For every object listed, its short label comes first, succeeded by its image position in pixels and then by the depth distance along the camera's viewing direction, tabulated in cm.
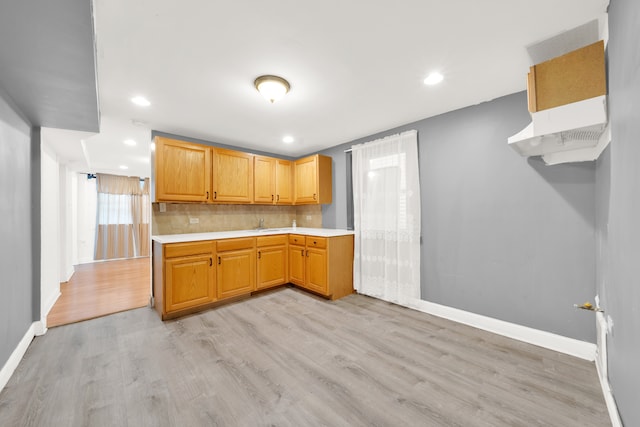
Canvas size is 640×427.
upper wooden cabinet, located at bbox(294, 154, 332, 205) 393
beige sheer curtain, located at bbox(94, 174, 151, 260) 619
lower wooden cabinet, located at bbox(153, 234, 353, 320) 276
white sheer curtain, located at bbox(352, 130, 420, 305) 301
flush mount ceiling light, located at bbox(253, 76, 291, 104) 202
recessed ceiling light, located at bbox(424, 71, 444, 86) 202
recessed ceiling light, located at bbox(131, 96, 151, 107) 234
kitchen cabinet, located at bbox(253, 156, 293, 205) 390
